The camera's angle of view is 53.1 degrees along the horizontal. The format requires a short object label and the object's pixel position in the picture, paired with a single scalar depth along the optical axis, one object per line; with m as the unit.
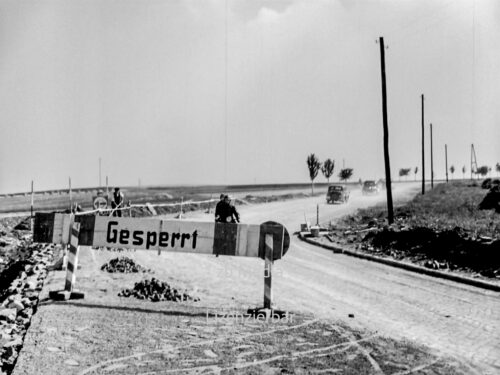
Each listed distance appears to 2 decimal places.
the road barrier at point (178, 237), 8.48
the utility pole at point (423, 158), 56.59
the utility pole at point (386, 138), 23.95
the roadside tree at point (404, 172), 195.38
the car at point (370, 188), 62.53
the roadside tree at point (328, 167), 91.00
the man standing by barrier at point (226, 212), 16.05
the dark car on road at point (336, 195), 46.84
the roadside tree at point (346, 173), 109.06
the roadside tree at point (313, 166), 76.00
